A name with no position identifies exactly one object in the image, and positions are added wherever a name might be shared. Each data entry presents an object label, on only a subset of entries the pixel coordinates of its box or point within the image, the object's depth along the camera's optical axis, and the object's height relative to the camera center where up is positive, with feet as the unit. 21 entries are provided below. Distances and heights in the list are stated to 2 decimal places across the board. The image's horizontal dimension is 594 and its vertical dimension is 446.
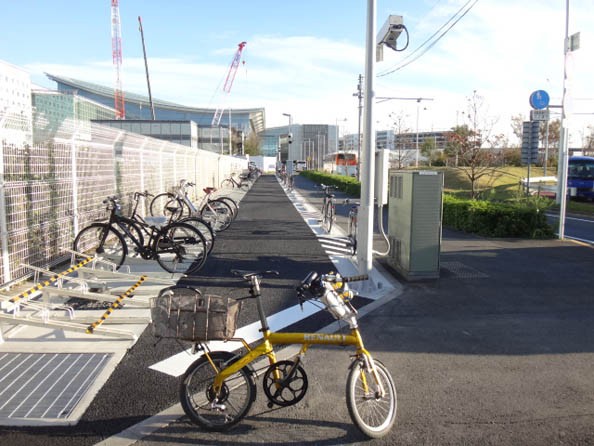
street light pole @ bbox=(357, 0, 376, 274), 21.11 +0.19
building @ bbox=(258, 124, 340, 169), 451.53 +31.50
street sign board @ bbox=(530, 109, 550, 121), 41.19 +4.90
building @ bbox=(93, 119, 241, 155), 199.00 +17.32
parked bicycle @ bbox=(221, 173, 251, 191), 103.39 -2.66
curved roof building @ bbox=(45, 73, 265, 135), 306.14 +40.71
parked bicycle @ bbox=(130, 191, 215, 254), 26.28 -2.89
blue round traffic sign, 40.40 +6.03
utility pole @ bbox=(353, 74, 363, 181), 95.99 +15.48
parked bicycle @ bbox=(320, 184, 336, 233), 40.37 -3.18
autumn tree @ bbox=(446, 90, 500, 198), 52.42 +2.87
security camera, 22.21 +6.36
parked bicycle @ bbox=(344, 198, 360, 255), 30.32 -3.15
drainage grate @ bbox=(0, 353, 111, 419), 11.11 -5.31
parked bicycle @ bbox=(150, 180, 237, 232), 35.60 -2.96
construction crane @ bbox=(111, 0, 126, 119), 260.01 +67.04
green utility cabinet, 23.39 -2.36
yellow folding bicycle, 9.82 -4.02
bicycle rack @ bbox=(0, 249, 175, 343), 14.15 -4.46
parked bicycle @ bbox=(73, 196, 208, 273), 24.20 -3.46
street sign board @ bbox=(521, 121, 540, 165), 46.70 +3.00
